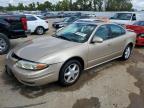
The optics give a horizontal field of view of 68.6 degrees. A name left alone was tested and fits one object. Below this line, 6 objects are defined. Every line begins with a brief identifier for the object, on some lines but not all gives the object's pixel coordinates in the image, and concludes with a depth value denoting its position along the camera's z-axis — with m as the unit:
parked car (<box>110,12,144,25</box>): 7.17
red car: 4.68
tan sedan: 2.12
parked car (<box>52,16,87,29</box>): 9.39
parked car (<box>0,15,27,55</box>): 3.80
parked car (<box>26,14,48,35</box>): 6.79
